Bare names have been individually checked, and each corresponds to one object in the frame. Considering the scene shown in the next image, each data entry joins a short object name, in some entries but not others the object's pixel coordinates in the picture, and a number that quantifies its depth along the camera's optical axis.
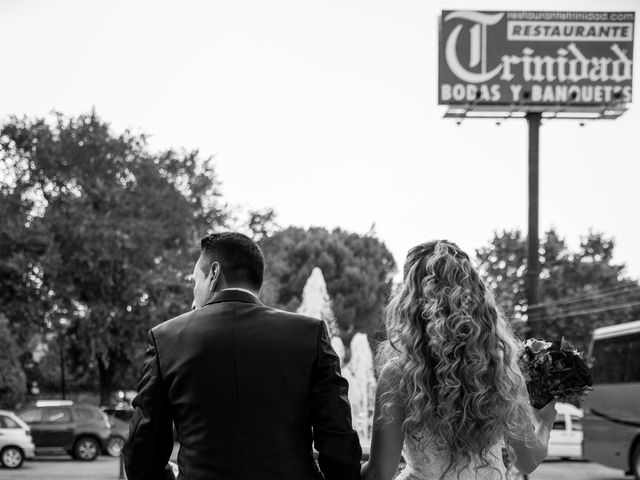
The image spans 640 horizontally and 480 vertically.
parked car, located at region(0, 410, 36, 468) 23.47
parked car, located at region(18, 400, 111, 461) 26.64
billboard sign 31.09
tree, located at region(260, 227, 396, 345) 55.31
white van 26.70
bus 18.41
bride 3.74
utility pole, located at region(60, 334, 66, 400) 33.75
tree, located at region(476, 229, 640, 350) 48.66
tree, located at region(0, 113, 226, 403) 31.69
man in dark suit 3.53
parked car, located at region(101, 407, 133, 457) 28.50
